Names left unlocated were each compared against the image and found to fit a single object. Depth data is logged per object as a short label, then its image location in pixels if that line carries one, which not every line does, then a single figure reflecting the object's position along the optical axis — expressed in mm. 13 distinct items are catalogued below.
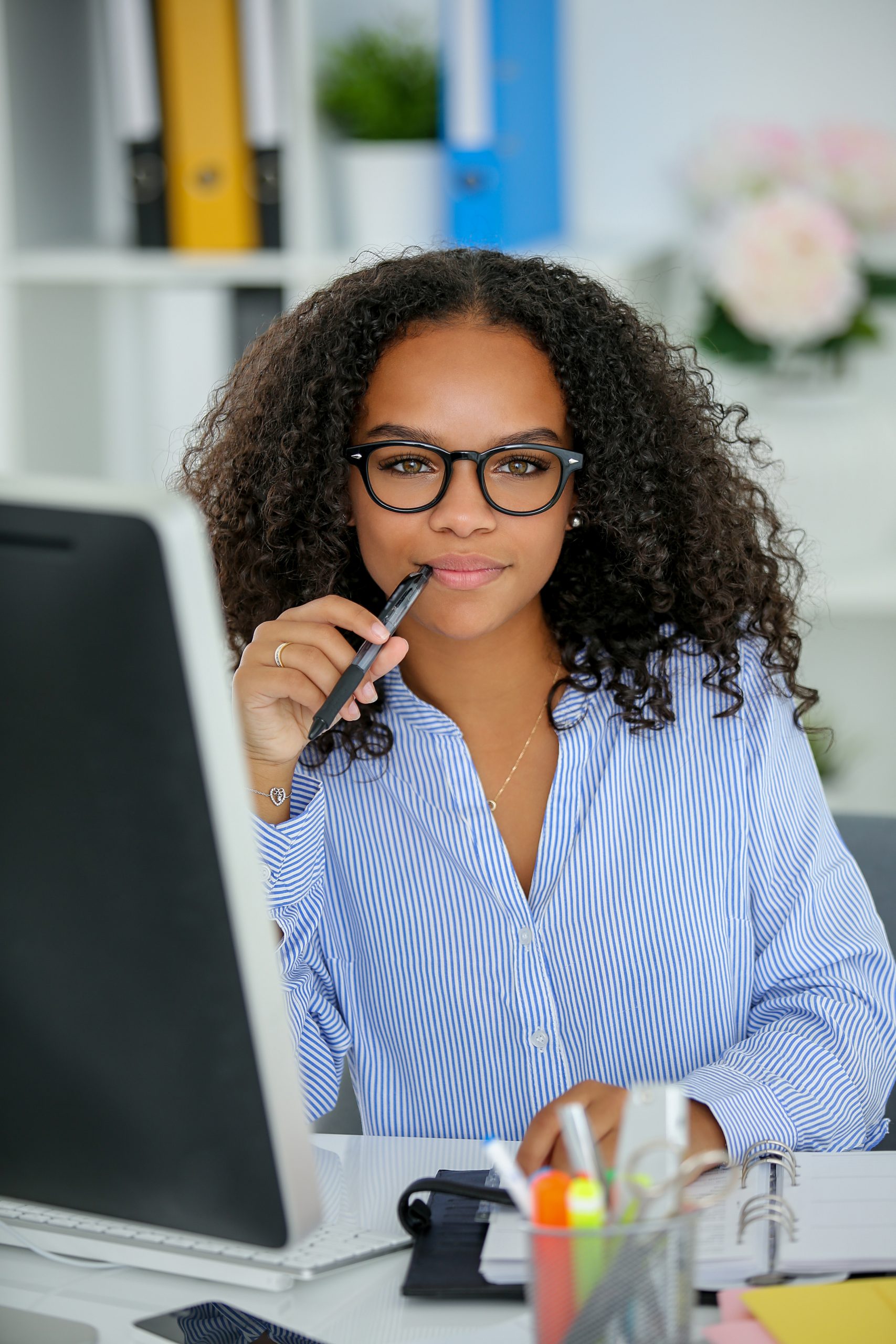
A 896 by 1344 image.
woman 2049
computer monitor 1647
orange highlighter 1655
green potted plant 2658
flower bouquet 2634
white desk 1758
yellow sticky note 1721
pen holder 1651
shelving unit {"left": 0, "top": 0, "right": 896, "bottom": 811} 2667
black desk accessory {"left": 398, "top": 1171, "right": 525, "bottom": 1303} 1778
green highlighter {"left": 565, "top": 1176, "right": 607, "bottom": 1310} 1651
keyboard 1793
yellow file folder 2605
